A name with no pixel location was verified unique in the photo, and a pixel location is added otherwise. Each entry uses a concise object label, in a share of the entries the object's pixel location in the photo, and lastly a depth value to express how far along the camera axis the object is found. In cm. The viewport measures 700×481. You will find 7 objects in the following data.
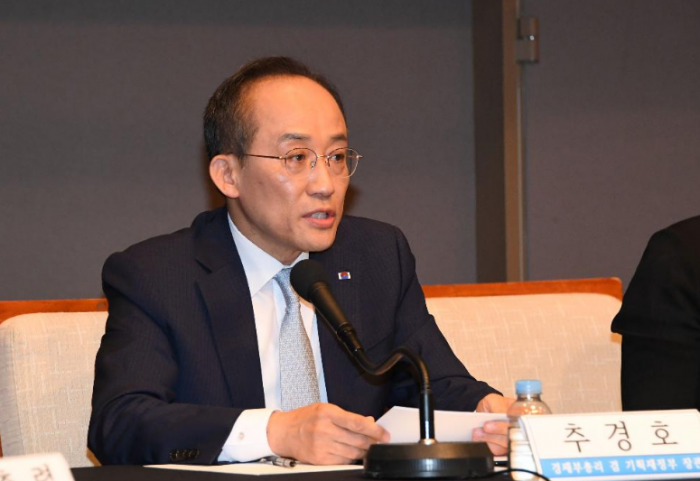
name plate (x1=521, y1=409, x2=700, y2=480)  289
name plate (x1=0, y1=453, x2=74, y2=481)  282
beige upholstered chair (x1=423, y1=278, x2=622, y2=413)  347
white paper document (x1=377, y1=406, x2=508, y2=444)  300
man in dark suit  325
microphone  289
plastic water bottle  291
